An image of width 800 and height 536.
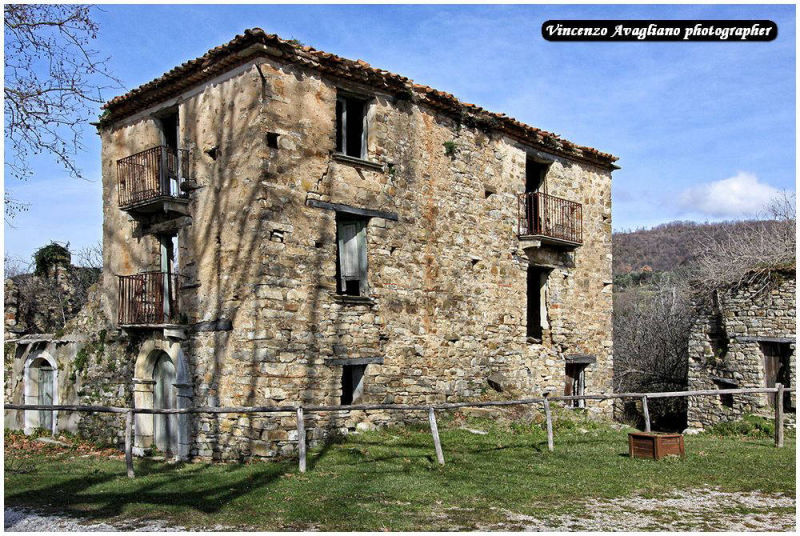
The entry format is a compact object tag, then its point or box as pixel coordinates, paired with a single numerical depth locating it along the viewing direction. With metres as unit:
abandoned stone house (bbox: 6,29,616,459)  13.19
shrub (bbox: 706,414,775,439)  17.23
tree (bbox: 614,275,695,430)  22.73
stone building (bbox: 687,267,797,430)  18.00
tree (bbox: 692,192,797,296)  18.70
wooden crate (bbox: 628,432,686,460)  12.06
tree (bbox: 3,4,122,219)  9.70
